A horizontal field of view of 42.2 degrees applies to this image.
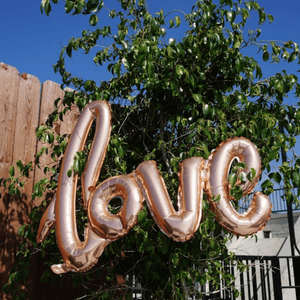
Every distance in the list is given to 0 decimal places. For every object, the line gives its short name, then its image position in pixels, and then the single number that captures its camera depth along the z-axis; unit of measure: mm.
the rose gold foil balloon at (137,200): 2361
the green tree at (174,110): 2820
